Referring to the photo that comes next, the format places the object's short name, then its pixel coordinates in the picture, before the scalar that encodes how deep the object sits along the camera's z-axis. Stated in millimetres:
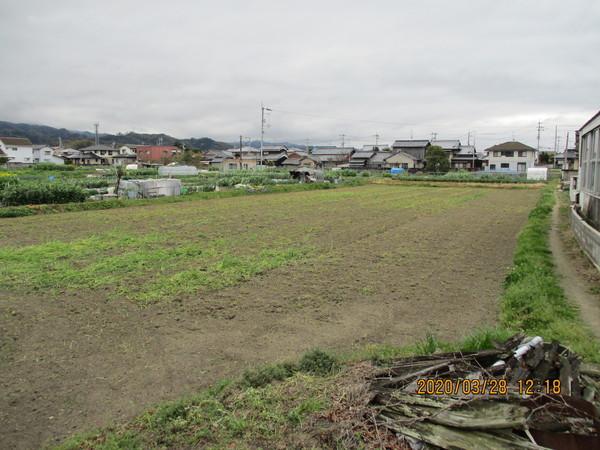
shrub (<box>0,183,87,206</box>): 18750
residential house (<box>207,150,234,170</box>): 72125
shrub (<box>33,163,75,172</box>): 47303
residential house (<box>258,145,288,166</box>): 72250
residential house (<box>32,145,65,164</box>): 75750
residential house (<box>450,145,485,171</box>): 65681
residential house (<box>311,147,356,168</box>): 78350
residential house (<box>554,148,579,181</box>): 37125
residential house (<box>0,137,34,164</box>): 70712
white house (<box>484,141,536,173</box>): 61469
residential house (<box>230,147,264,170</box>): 70531
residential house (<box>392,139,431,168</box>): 64188
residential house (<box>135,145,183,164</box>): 81688
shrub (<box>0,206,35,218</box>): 17078
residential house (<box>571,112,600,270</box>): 8872
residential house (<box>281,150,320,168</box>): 69688
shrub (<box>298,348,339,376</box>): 3941
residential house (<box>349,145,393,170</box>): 67038
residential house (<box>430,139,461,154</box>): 67125
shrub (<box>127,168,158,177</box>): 39281
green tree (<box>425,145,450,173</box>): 56594
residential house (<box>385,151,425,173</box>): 62416
